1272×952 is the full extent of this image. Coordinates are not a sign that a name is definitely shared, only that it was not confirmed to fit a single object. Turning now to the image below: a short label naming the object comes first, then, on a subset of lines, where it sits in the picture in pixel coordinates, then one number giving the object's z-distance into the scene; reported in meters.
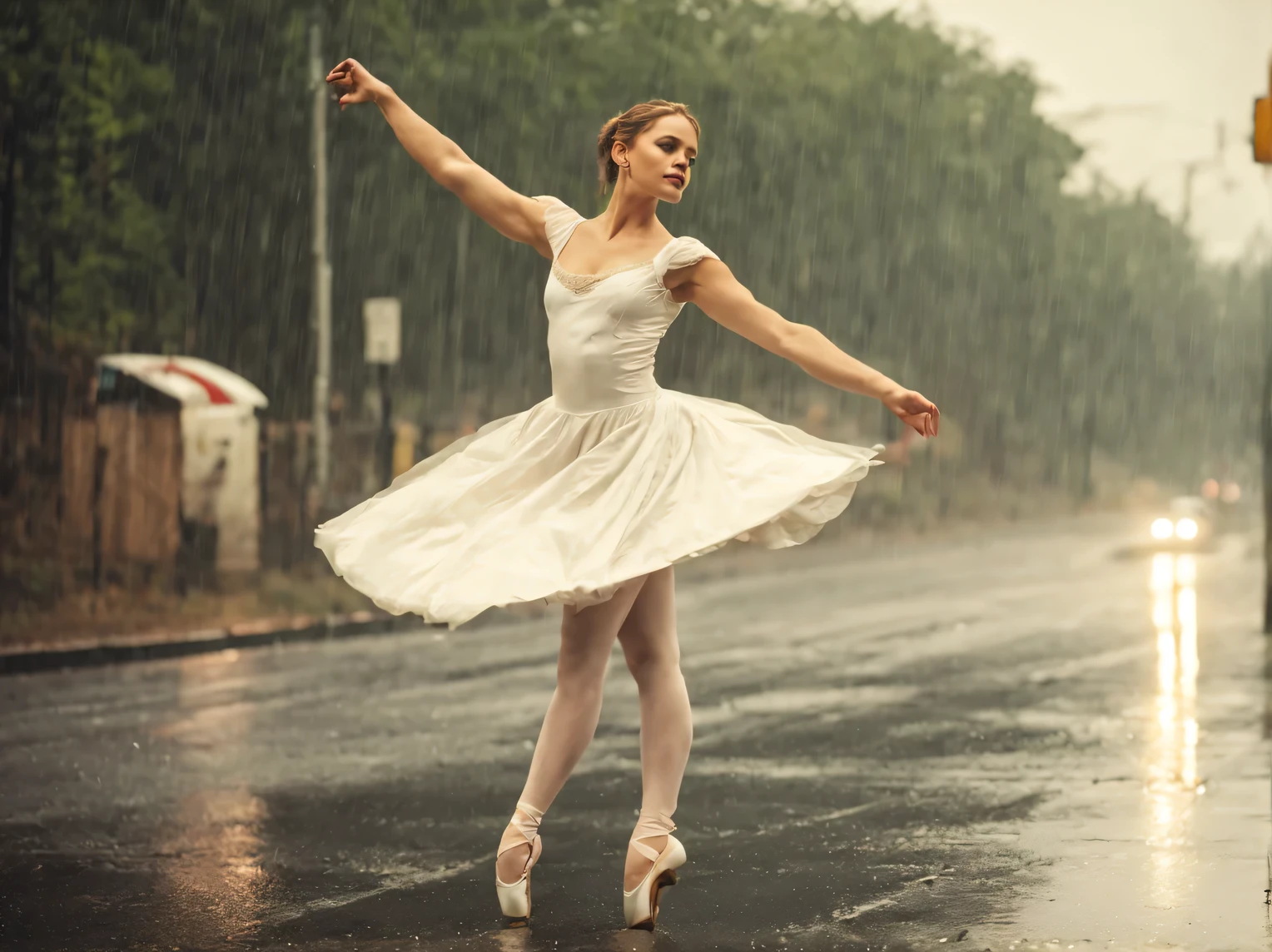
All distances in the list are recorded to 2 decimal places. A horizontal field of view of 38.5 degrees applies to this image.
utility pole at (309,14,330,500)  20.58
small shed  19.23
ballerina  4.92
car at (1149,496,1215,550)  35.84
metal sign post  20.23
